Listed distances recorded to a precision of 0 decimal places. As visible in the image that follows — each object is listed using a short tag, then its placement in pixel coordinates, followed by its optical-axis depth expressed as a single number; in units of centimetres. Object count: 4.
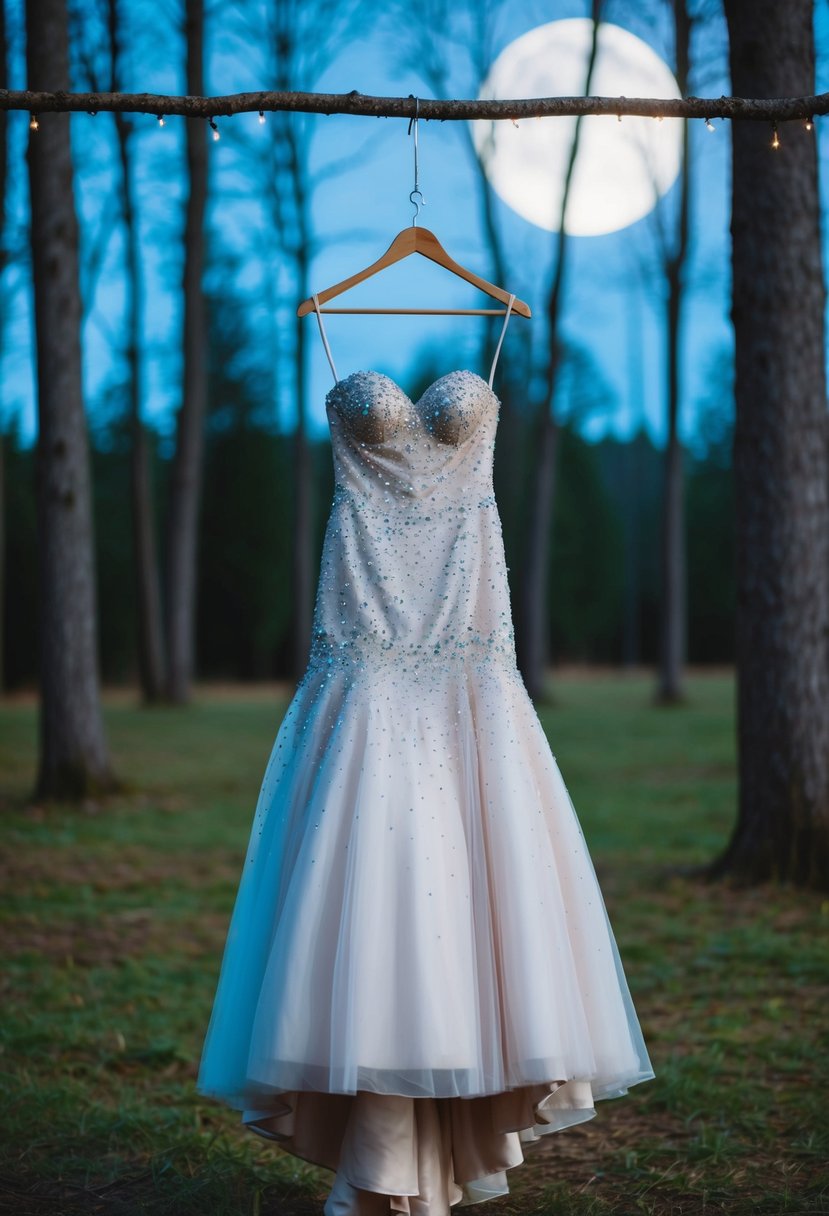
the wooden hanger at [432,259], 308
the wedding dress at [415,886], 245
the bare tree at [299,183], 1592
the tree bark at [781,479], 569
